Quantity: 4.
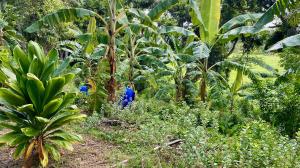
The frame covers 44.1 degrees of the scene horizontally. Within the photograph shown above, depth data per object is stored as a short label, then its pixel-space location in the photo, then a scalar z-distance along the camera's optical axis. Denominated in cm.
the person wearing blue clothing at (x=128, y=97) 740
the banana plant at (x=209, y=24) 902
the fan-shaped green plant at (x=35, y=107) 465
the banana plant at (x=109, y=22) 779
